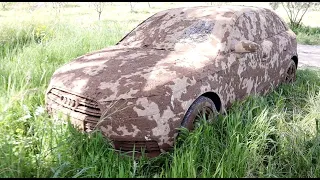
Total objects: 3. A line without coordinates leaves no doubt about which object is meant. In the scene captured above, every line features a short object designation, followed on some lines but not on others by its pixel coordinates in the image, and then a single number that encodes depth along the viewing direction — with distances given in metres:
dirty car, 3.03
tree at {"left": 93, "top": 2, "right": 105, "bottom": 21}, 28.14
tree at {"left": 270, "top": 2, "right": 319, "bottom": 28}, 16.12
